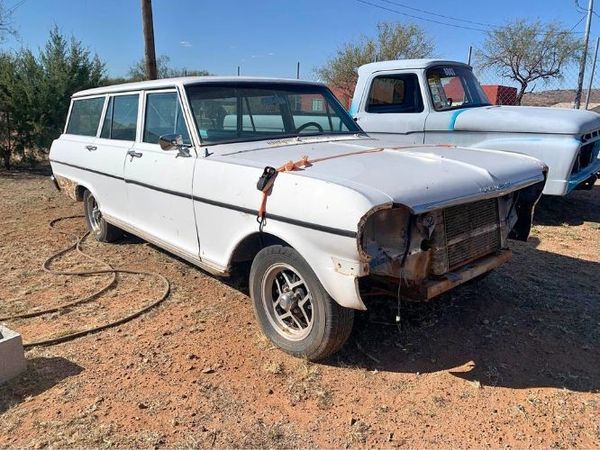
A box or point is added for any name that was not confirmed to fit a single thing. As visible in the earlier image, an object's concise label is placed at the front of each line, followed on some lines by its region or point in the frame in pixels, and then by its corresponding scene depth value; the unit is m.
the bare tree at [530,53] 19.05
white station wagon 2.77
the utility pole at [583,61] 11.10
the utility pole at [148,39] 10.63
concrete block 2.99
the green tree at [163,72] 23.08
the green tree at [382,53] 20.91
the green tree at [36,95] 11.33
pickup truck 6.20
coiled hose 3.56
